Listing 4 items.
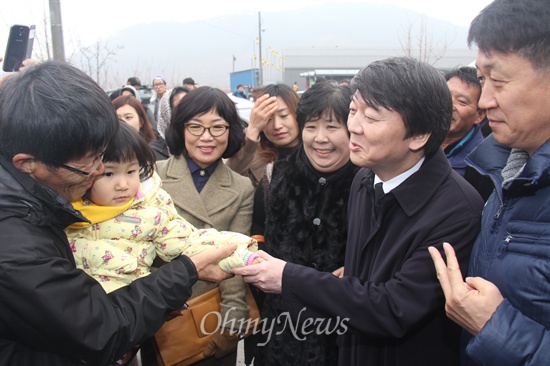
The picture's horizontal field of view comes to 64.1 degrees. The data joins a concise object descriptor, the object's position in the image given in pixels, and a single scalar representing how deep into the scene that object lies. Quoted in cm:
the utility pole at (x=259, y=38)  3736
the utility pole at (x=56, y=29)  694
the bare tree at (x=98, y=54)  1138
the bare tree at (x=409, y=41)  2058
